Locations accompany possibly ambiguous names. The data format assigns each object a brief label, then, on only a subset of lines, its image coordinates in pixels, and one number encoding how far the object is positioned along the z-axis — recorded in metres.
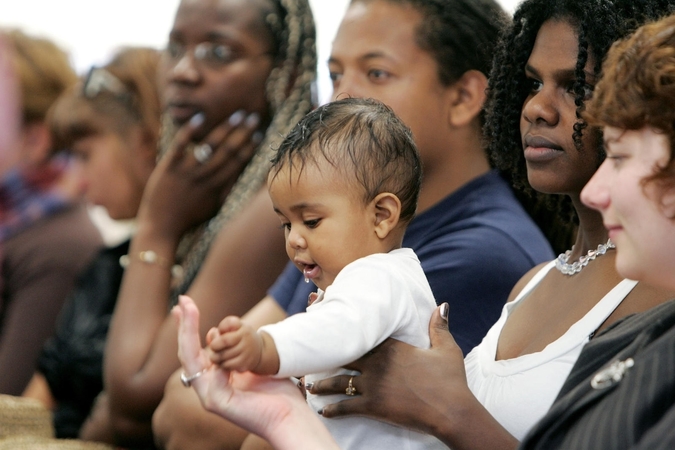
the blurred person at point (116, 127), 7.27
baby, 3.09
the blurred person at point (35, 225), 6.88
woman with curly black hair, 3.22
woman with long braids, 5.74
